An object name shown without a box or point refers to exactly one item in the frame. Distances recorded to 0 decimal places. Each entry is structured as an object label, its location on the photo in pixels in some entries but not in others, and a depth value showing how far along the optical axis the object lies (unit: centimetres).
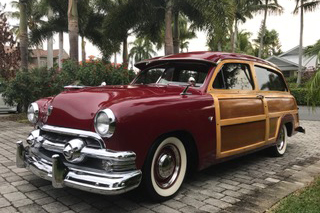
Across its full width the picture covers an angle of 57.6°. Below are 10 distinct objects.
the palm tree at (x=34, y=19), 2713
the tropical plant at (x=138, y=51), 5459
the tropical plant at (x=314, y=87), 378
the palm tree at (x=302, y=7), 2306
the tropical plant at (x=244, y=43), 3981
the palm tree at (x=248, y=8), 2659
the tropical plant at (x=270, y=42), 4766
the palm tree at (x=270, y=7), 2761
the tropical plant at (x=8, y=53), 2184
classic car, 269
